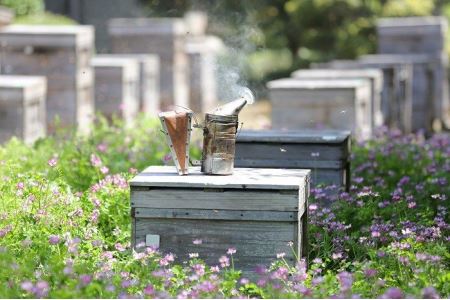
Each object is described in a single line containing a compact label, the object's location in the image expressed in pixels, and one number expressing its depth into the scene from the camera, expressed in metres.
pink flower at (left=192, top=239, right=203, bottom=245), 8.57
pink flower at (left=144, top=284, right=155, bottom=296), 7.39
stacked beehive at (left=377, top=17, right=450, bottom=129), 29.68
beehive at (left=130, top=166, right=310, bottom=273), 8.78
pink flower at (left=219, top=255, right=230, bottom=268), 8.04
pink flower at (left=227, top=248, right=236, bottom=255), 8.46
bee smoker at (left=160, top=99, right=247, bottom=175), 9.40
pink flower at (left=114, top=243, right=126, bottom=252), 8.94
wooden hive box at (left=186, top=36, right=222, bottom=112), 31.83
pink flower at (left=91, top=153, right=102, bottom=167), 11.71
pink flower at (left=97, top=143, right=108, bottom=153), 13.72
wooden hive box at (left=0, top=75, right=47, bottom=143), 17.18
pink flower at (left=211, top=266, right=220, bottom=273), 8.09
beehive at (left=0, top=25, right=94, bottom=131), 20.98
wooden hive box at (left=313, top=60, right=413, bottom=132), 24.90
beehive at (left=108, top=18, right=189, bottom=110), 29.68
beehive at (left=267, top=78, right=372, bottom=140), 18.23
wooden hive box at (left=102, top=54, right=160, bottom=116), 25.67
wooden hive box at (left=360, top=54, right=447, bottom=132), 26.34
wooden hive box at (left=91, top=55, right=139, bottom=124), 22.89
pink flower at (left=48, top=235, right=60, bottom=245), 8.23
